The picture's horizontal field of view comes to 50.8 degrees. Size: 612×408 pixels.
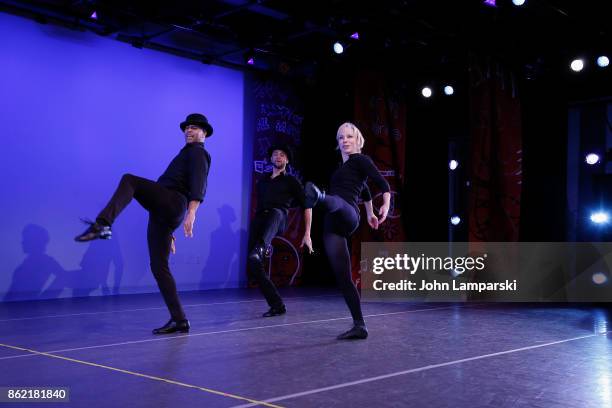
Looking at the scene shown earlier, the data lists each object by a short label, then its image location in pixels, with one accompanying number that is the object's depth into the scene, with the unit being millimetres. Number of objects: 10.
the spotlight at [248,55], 9359
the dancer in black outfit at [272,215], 6117
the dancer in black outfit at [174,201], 4582
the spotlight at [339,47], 8850
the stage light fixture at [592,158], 9148
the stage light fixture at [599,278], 8852
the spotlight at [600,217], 8914
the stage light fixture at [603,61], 8203
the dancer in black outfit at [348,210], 4523
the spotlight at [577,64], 8477
